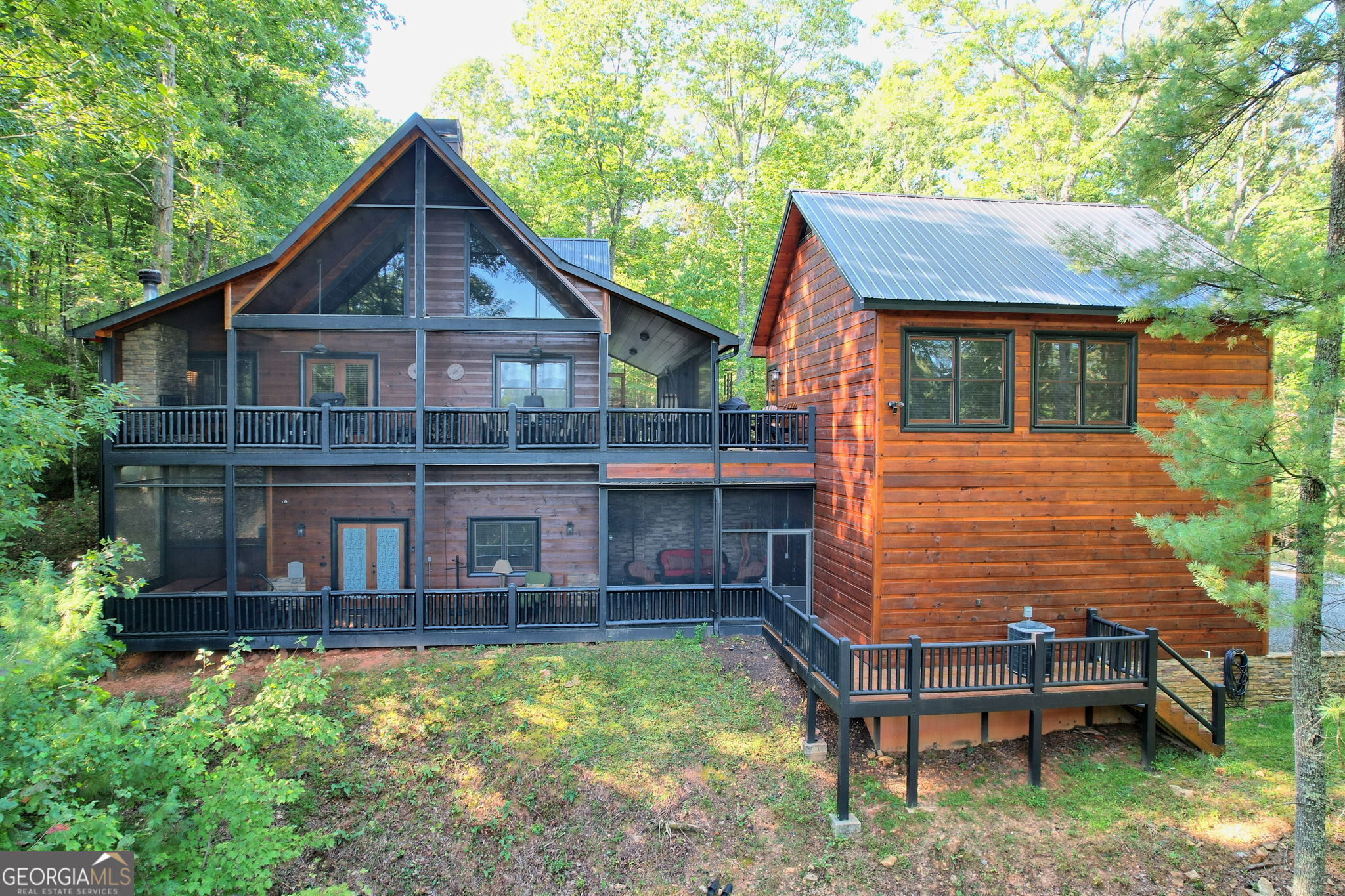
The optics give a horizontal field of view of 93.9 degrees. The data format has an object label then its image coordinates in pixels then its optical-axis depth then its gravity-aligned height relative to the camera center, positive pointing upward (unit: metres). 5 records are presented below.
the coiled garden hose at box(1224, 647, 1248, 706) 9.50 -3.52
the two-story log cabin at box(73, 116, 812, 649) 10.80 -0.22
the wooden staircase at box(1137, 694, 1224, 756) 8.59 -3.94
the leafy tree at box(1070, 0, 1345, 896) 5.75 +1.40
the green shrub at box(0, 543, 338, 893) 4.61 -2.62
